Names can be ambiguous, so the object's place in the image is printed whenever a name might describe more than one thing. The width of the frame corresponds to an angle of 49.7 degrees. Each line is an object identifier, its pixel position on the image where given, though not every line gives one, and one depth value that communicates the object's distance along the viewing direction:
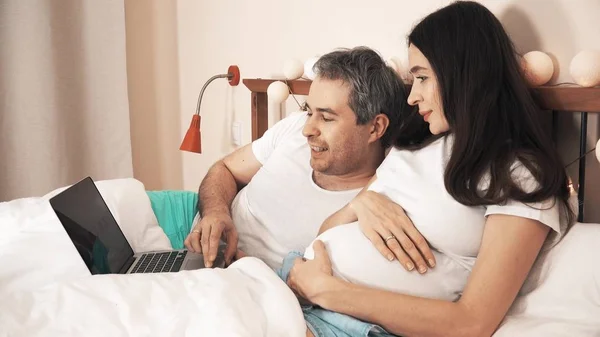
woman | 1.13
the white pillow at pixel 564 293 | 1.09
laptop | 1.41
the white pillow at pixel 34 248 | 1.35
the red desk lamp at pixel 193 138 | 2.25
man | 1.63
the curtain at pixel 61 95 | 2.44
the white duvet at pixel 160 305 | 1.02
